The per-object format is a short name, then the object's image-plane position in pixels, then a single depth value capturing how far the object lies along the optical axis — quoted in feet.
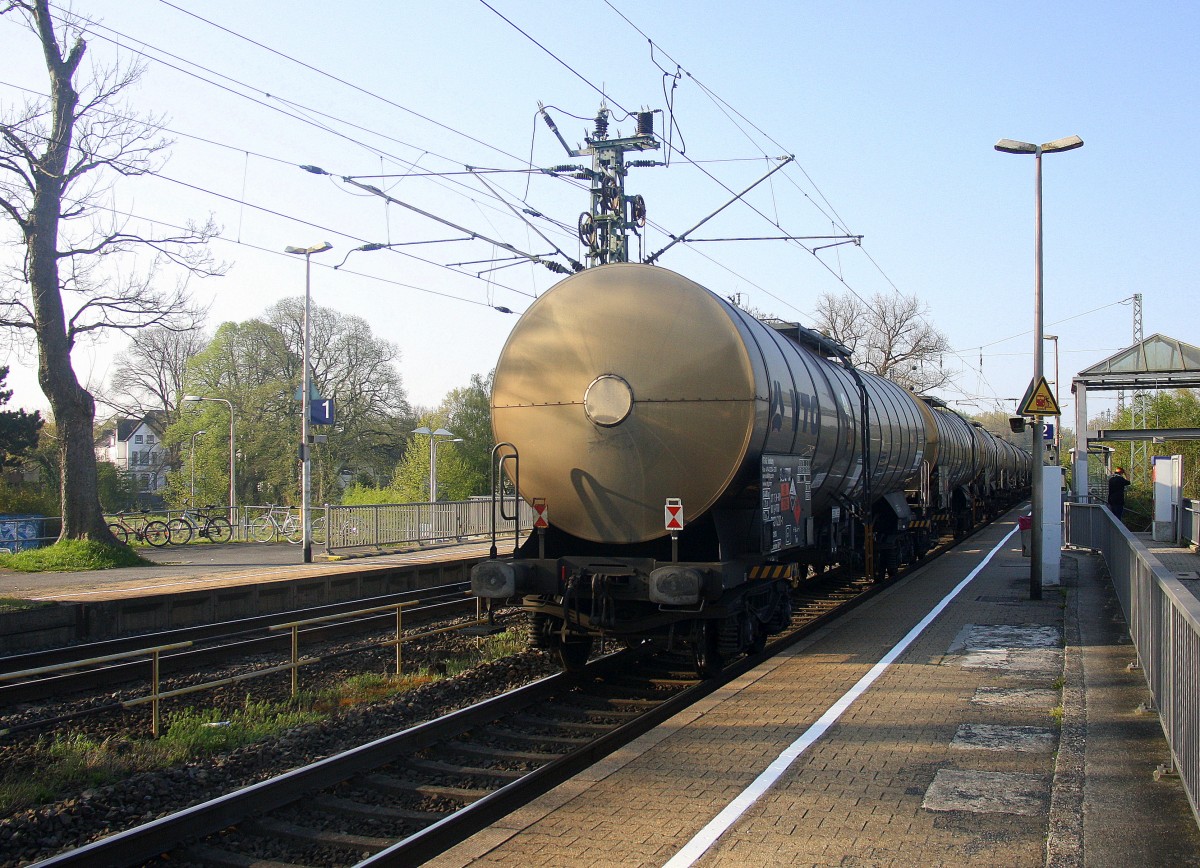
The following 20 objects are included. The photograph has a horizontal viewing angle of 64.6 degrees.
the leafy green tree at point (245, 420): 144.87
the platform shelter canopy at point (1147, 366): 77.77
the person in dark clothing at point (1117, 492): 77.97
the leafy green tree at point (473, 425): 158.97
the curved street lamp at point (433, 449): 92.27
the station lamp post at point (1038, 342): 44.37
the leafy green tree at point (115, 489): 151.84
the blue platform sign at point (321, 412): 75.77
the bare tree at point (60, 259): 62.85
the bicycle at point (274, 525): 93.40
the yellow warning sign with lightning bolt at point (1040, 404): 44.75
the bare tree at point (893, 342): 189.78
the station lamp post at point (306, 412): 70.85
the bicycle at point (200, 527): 89.51
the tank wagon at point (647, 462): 27.43
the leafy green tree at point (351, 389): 152.97
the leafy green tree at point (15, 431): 116.75
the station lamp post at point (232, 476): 120.61
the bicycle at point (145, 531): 84.07
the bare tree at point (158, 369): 164.55
